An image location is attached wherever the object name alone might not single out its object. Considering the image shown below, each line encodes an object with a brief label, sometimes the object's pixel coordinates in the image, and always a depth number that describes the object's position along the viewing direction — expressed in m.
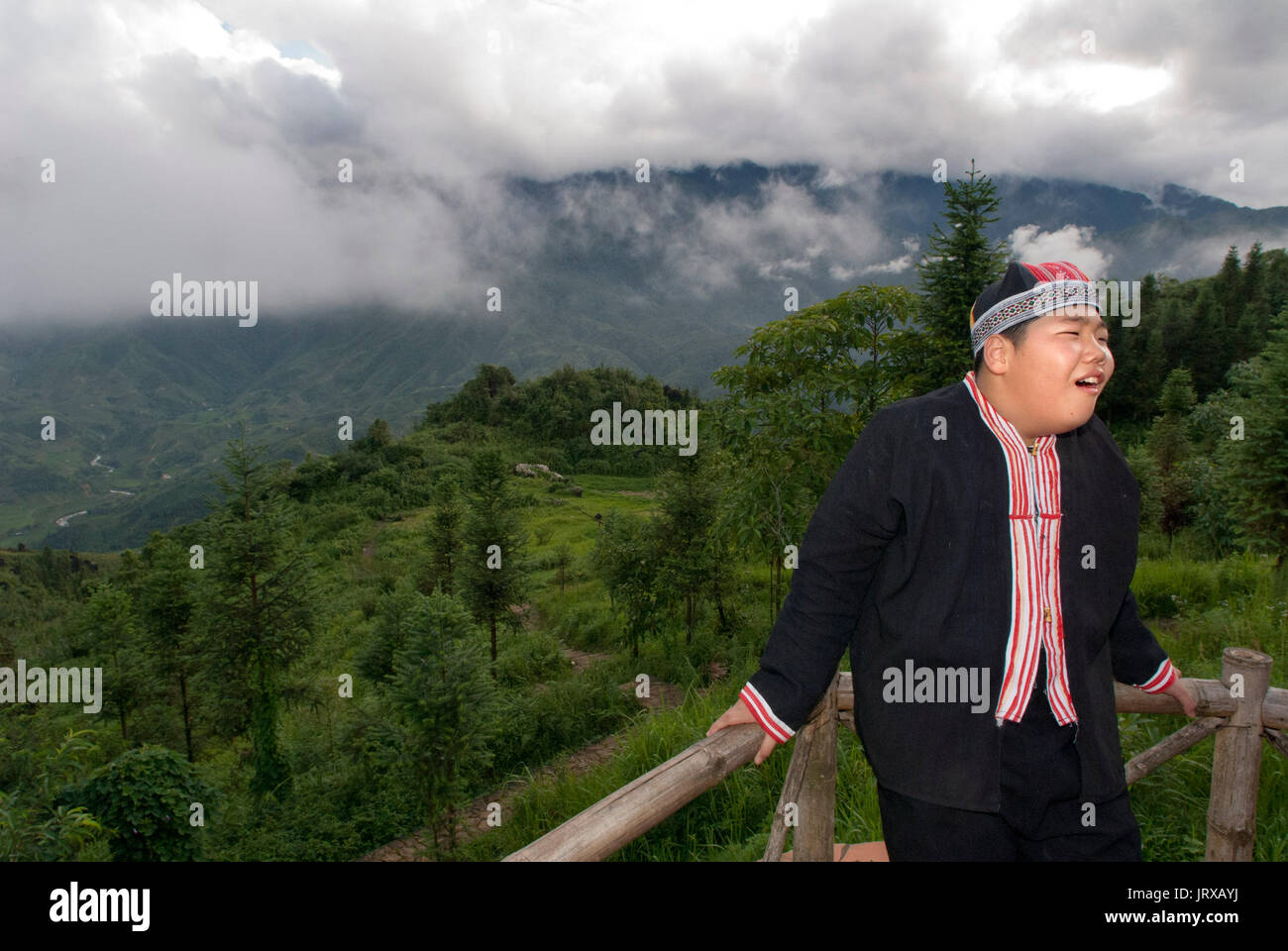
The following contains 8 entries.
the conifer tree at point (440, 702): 9.20
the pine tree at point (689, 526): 15.02
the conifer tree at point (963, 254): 8.55
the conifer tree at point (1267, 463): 8.99
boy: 1.74
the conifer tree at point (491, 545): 15.90
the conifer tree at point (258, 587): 12.49
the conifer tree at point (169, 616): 14.36
